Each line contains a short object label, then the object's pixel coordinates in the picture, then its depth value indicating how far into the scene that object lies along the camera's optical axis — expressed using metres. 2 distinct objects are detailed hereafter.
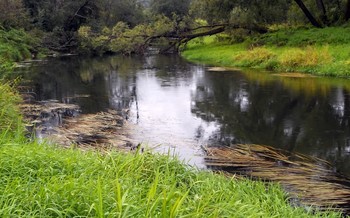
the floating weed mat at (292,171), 6.39
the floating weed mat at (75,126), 9.63
